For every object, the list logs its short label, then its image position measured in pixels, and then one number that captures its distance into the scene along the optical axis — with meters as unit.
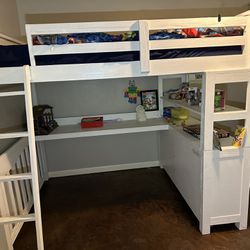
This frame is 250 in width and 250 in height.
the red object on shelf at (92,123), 2.99
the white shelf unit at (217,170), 1.88
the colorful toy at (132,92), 3.25
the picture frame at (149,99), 3.28
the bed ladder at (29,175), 1.69
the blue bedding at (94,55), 1.72
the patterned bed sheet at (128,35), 1.66
